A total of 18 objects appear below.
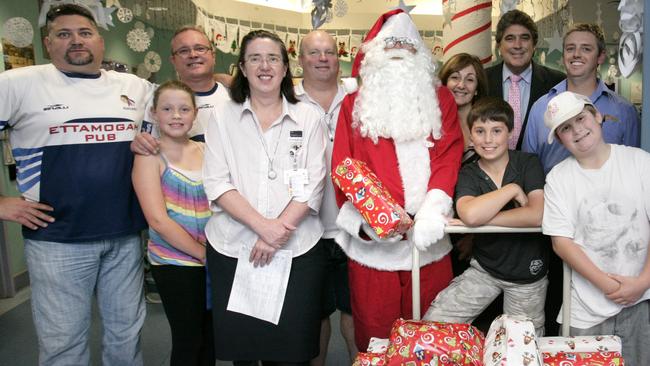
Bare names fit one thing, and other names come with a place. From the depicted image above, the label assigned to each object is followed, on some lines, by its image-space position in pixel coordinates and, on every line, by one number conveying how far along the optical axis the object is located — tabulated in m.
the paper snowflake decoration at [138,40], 3.51
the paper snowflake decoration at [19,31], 2.58
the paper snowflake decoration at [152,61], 3.73
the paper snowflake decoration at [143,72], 3.78
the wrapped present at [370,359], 1.99
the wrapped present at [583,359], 1.86
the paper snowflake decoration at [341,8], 3.58
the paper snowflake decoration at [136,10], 3.68
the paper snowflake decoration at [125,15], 3.38
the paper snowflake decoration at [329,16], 3.39
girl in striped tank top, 2.46
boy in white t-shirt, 2.01
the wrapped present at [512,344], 1.78
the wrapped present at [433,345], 1.88
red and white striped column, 4.61
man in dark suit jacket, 3.16
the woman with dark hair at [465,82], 2.82
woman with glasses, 2.32
